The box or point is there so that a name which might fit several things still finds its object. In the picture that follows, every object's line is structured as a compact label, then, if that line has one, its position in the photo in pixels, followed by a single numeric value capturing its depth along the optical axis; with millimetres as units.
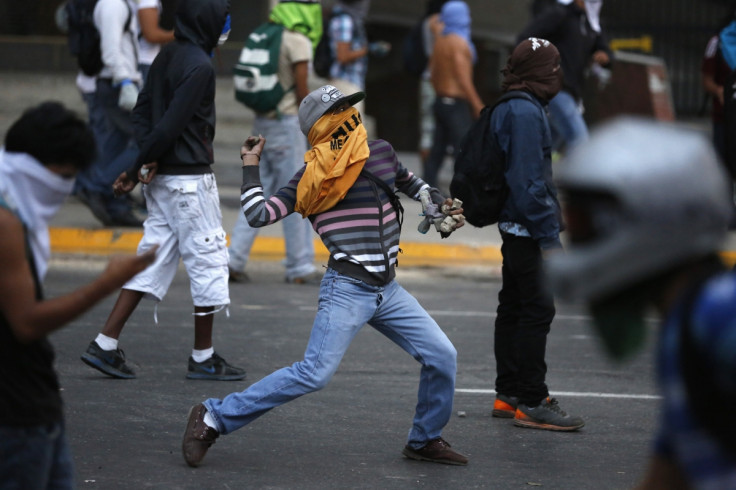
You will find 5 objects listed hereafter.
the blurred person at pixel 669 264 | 4195
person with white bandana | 6066
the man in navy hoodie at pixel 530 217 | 11305
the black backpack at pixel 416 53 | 26672
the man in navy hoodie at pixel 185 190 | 12750
